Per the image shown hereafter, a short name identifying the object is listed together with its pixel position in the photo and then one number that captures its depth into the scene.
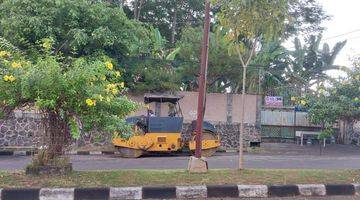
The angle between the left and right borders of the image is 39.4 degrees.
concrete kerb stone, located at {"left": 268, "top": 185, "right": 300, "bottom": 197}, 8.33
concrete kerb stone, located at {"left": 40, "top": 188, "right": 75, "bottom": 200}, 7.61
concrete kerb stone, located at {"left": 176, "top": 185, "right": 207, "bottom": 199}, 8.01
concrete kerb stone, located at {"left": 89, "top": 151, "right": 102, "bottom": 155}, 18.09
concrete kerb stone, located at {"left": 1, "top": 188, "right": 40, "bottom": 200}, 7.54
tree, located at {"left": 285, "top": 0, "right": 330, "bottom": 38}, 31.98
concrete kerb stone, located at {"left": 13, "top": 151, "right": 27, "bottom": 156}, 17.23
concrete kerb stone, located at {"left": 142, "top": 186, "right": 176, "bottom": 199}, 7.98
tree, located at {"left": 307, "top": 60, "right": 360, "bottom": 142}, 17.69
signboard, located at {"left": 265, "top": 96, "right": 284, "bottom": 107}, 26.28
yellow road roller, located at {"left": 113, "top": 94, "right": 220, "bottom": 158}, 16.47
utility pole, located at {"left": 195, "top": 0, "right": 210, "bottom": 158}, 9.48
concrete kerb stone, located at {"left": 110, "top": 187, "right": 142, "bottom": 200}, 7.84
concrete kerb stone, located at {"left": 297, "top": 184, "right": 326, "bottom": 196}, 8.48
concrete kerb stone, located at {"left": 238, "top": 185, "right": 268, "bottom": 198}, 8.23
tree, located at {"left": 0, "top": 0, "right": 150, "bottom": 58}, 17.19
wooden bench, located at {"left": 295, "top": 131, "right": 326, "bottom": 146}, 24.52
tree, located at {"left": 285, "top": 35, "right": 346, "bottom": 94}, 27.92
